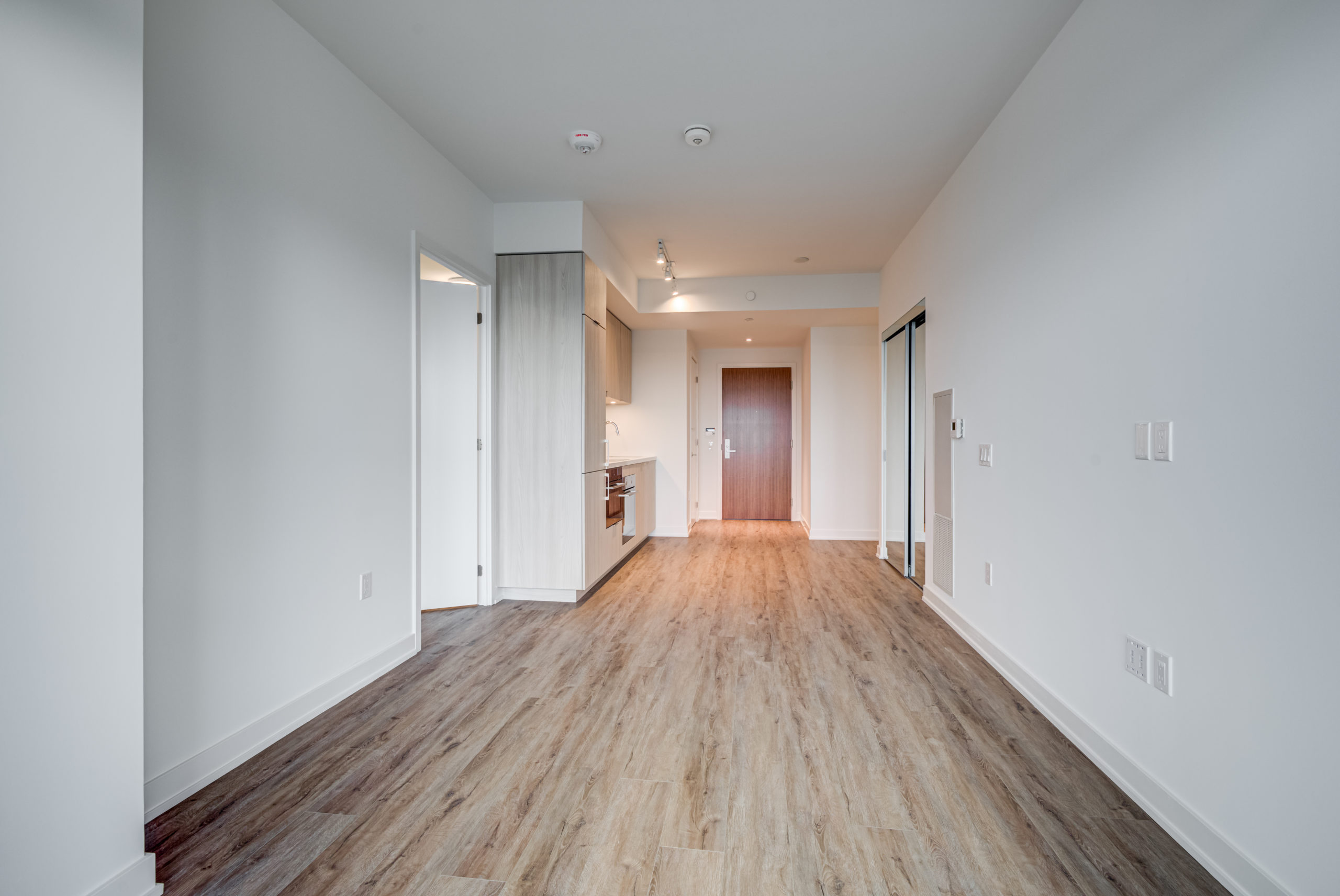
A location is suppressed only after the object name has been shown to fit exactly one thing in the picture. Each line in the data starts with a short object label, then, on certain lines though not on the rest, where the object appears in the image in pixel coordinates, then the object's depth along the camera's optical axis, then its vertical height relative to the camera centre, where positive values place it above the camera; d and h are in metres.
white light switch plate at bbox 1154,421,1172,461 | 1.62 +0.01
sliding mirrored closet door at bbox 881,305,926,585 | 4.57 +0.04
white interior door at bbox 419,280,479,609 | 3.72 +0.00
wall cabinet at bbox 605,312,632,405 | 5.19 +0.78
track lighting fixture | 4.63 +1.51
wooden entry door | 7.79 +0.03
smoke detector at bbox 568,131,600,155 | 2.97 +1.55
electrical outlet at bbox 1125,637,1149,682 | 1.72 -0.64
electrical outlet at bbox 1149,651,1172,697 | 1.62 -0.63
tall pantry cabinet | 3.84 +0.14
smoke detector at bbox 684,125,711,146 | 2.88 +1.53
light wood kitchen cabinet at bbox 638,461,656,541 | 5.72 -0.56
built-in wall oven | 4.59 -0.48
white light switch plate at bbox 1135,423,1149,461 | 1.71 +0.01
